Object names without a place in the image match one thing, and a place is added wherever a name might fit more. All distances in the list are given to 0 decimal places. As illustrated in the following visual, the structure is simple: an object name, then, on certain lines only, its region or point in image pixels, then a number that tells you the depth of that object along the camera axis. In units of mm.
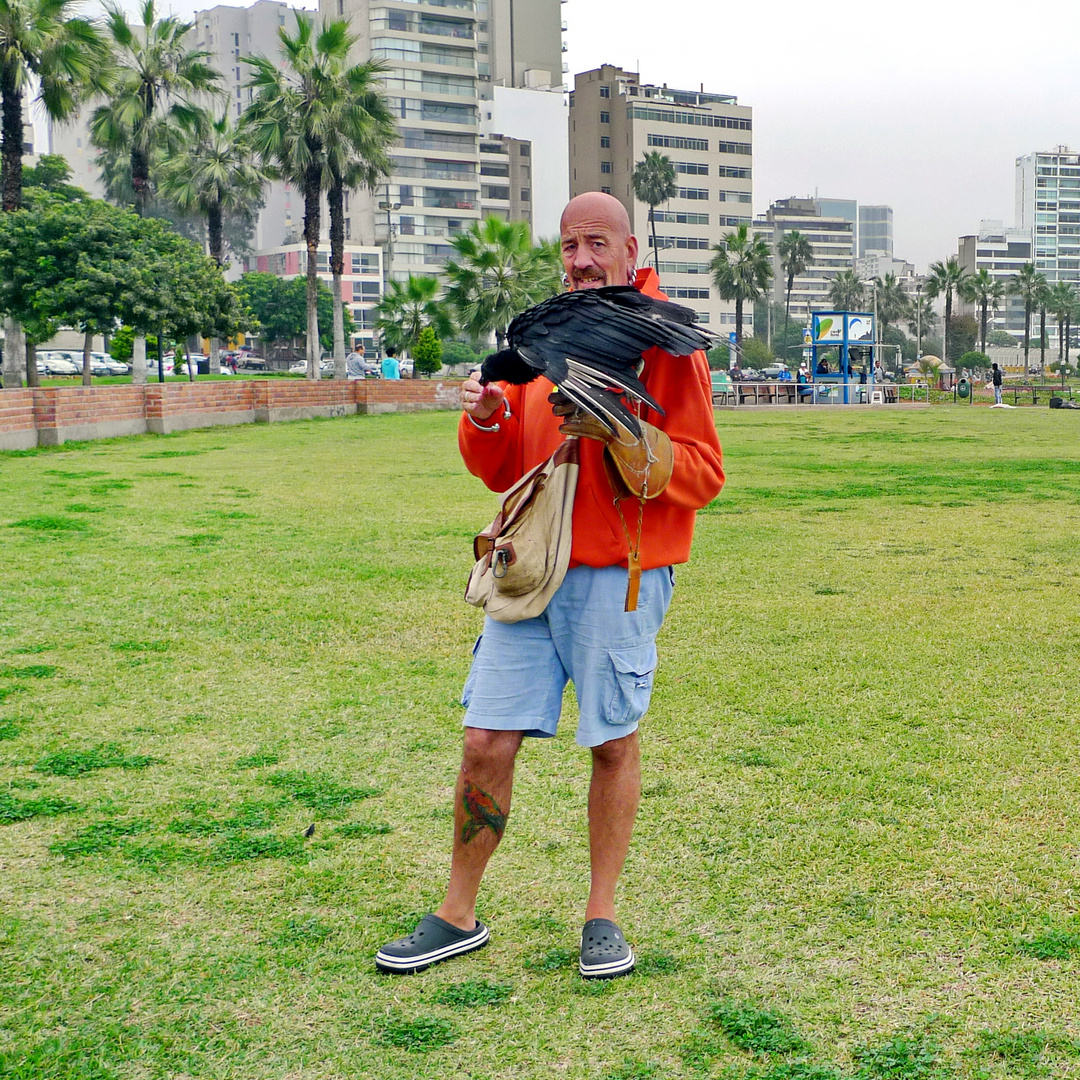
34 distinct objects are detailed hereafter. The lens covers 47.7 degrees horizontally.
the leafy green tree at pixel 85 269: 28906
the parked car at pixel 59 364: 60656
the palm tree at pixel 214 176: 44625
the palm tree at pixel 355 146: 35688
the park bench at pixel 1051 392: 42562
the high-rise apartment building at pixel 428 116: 98312
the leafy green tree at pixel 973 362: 87125
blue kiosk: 40188
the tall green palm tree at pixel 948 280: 93438
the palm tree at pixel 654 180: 96062
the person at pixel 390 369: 30223
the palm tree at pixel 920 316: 113188
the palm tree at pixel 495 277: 35625
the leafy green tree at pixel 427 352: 38062
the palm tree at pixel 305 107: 34906
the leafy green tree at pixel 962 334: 110500
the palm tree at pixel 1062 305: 114375
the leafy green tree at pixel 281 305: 79062
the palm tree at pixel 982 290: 97125
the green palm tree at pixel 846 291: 127125
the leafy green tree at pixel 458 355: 79688
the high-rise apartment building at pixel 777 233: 188625
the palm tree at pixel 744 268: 78562
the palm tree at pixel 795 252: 109688
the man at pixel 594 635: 2881
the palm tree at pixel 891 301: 118062
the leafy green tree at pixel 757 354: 88125
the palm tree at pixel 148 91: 34406
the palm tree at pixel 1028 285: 110500
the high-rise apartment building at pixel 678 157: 109188
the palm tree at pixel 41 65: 26562
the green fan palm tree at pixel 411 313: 40438
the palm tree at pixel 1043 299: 111750
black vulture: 2670
